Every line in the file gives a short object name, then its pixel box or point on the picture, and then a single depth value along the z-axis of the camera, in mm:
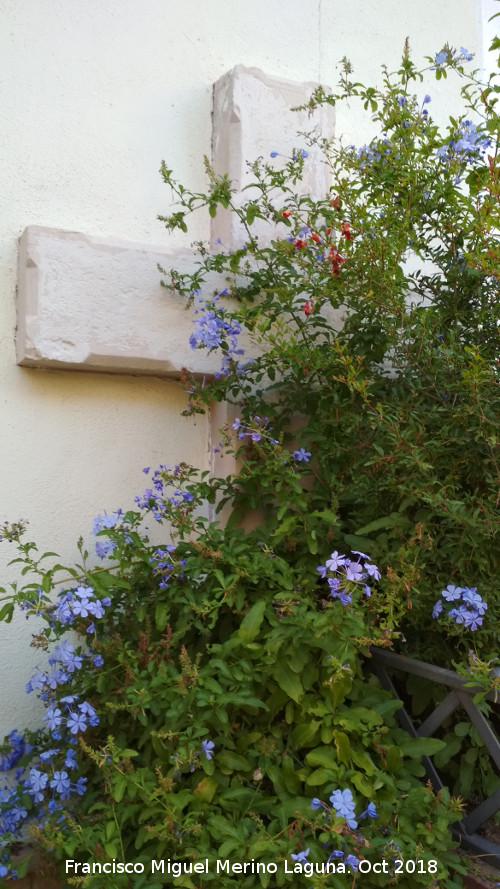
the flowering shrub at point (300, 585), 1712
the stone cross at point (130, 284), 2230
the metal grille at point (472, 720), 1871
